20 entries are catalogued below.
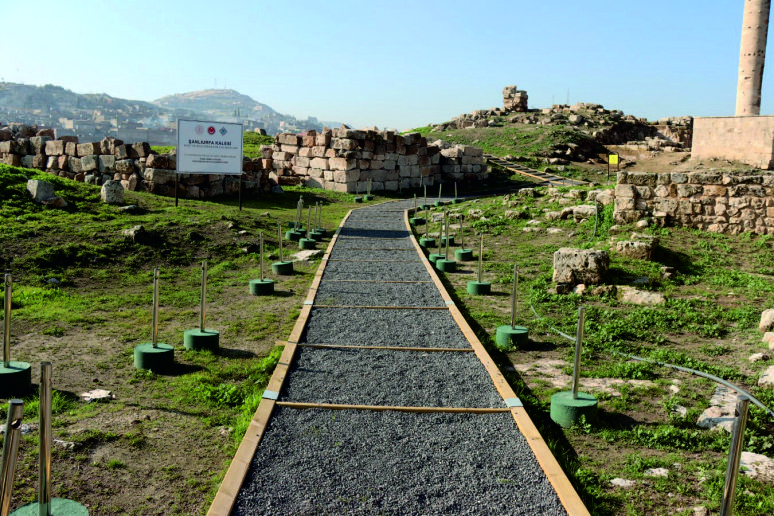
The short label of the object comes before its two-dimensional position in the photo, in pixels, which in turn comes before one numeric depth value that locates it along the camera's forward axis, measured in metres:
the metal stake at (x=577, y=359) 6.47
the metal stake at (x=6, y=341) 6.48
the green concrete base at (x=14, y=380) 6.43
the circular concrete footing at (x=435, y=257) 14.52
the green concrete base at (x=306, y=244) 16.28
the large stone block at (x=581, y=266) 11.73
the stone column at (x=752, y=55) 27.47
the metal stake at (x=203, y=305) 8.40
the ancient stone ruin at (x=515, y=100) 55.75
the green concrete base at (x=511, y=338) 8.77
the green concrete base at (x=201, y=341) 8.24
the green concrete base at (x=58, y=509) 4.30
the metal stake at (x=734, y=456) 3.94
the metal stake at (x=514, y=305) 8.94
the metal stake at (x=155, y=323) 7.56
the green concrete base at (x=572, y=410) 6.31
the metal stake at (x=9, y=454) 3.52
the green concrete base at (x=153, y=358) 7.43
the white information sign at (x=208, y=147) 20.17
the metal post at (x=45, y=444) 4.14
